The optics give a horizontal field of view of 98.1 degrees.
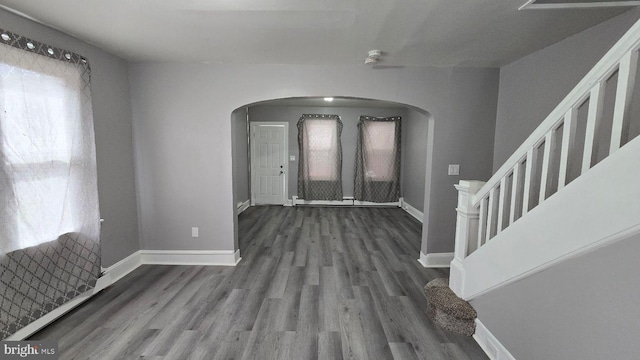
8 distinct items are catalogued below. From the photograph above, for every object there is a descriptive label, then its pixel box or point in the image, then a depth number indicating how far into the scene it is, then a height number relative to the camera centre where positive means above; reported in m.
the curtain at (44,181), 1.89 -0.24
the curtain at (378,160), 6.48 -0.16
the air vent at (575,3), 1.74 +0.96
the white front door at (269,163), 6.62 -0.25
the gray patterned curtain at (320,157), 6.50 -0.11
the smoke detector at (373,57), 2.67 +0.95
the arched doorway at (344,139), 5.73 +0.31
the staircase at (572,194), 1.06 -0.19
